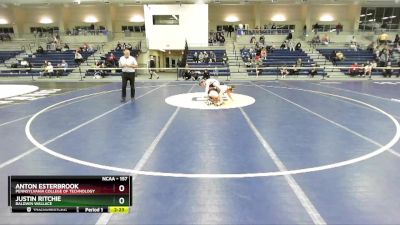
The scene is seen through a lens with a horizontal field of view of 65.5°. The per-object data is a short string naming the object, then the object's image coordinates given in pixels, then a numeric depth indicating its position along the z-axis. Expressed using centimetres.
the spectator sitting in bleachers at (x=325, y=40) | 3140
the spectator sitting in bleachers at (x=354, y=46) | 2984
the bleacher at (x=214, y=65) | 2346
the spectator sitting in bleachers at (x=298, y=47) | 2928
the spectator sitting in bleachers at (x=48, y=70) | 2270
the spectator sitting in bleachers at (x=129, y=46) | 3005
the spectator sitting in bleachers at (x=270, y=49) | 2819
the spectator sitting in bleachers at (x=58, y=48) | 3085
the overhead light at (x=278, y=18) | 3712
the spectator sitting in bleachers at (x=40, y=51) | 2992
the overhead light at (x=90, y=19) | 3897
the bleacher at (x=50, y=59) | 2514
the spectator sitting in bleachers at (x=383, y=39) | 3024
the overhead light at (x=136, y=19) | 3853
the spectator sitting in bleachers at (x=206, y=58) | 2583
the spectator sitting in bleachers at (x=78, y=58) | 2667
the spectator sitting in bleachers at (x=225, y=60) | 2545
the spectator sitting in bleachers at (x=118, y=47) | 3066
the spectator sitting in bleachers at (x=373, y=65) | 2236
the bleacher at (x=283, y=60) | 2402
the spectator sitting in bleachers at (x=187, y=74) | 2138
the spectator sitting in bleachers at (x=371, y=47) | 2903
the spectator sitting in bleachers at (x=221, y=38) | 3152
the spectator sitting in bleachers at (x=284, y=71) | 2219
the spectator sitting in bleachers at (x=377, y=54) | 2626
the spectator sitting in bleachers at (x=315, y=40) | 3161
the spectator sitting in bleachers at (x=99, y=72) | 2245
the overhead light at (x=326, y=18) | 3681
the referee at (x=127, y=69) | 1160
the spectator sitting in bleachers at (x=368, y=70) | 2099
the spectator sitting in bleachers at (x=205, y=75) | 2073
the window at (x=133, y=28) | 3897
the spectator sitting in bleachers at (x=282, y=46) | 2957
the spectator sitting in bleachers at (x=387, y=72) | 2195
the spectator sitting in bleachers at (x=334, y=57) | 2596
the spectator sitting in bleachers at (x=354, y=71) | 2255
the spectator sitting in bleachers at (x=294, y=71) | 2260
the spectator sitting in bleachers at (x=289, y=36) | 3102
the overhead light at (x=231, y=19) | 3762
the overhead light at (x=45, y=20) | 3878
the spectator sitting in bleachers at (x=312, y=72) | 2228
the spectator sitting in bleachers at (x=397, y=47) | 2932
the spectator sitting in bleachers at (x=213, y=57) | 2598
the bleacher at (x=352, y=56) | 2627
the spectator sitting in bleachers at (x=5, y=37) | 3611
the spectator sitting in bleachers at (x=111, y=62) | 2456
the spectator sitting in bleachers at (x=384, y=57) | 2420
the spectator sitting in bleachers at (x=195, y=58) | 2613
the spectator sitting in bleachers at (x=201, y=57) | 2606
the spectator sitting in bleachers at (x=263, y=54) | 2617
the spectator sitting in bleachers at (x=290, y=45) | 2910
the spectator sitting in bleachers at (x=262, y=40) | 3019
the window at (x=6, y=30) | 3891
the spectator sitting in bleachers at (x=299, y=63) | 2326
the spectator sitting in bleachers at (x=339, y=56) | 2614
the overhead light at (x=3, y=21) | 3774
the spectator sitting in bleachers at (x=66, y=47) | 3105
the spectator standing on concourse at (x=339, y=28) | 3381
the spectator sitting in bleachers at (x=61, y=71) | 2367
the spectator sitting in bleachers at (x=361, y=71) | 2241
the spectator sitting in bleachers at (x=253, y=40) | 3120
